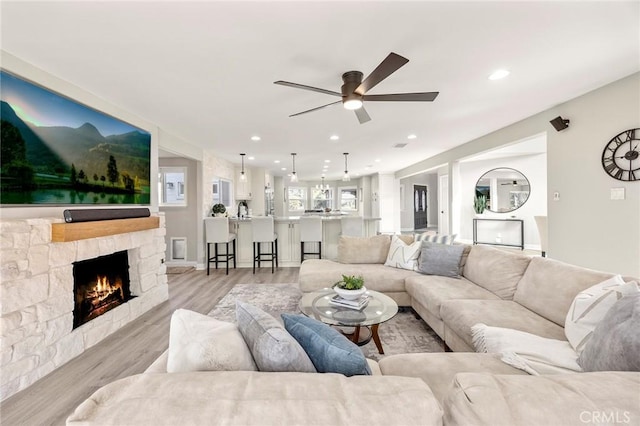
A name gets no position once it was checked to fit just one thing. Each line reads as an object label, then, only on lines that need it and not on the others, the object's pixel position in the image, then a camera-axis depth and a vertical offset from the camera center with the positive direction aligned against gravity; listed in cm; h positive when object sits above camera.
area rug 236 -123
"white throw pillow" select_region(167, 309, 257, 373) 89 -49
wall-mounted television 203 +59
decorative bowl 229 -72
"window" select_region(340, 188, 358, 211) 1281 +57
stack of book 224 -81
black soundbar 228 -1
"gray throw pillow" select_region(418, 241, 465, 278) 300 -59
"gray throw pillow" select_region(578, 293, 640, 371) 106 -58
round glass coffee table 202 -84
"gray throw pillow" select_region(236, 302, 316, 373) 91 -50
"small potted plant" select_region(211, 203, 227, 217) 569 +4
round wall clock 258 +53
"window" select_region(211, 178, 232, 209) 650 +55
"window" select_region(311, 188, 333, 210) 1283 +63
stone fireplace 186 -72
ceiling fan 202 +99
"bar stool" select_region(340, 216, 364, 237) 536 -29
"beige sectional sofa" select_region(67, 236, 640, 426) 64 -49
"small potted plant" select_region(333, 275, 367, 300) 230 -70
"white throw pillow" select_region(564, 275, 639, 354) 143 -57
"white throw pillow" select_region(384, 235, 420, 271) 333 -59
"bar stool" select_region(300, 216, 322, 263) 519 -36
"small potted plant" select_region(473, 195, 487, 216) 701 +14
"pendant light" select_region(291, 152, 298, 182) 603 +83
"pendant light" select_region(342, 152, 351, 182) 639 +138
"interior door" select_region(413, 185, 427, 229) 1144 +17
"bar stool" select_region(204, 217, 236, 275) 502 -36
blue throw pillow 96 -54
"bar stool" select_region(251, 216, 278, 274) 510 -38
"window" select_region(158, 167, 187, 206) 560 +55
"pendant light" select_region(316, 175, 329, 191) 1182 +116
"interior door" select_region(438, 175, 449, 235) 818 +18
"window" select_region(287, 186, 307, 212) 1246 +64
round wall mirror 668 +53
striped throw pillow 333 -37
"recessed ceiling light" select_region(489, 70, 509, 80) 242 +128
